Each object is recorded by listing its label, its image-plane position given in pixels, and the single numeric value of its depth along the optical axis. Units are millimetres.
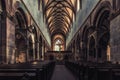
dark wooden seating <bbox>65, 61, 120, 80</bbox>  2671
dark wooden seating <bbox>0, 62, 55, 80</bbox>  2168
